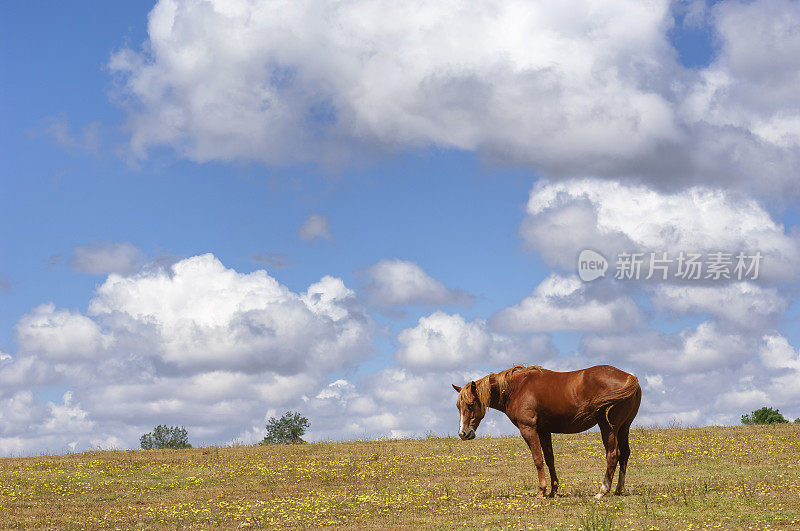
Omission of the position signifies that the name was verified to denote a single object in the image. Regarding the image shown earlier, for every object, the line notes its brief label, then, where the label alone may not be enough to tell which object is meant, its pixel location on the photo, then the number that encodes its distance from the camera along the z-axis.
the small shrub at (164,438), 53.81
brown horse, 19.42
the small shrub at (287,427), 51.53
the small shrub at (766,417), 43.66
